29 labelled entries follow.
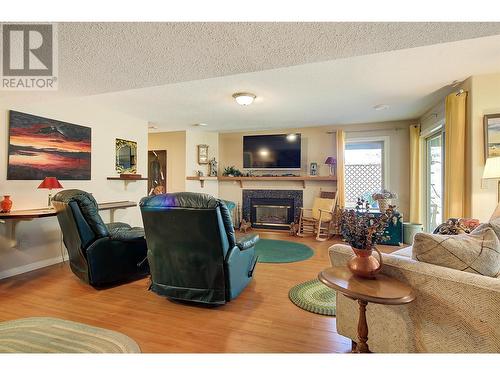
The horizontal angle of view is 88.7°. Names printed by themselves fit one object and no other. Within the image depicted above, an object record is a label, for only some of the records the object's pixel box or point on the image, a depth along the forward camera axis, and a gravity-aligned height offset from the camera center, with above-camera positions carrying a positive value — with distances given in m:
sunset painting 3.04 +0.47
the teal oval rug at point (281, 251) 3.73 -1.06
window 5.33 +0.38
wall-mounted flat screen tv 5.77 +0.80
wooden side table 1.18 -0.51
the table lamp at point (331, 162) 5.34 +0.51
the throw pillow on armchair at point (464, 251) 1.29 -0.33
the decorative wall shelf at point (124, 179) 4.25 +0.11
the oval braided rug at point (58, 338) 1.61 -1.05
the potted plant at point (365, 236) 1.39 -0.27
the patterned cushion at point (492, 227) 1.46 -0.23
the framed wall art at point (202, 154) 6.11 +0.76
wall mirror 4.44 +0.51
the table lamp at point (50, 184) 2.98 +0.00
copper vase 1.39 -0.43
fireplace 5.90 -0.51
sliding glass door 4.08 +0.15
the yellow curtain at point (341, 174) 5.28 +0.26
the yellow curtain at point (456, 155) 2.96 +0.39
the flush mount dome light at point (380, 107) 4.06 +1.30
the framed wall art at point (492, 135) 2.77 +0.57
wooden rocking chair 5.16 -0.68
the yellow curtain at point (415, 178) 4.63 +0.17
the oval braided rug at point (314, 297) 2.21 -1.06
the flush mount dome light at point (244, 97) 3.48 +1.21
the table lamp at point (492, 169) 2.35 +0.18
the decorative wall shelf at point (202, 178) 5.84 +0.16
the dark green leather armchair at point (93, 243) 2.54 -0.62
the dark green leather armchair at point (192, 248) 2.09 -0.55
